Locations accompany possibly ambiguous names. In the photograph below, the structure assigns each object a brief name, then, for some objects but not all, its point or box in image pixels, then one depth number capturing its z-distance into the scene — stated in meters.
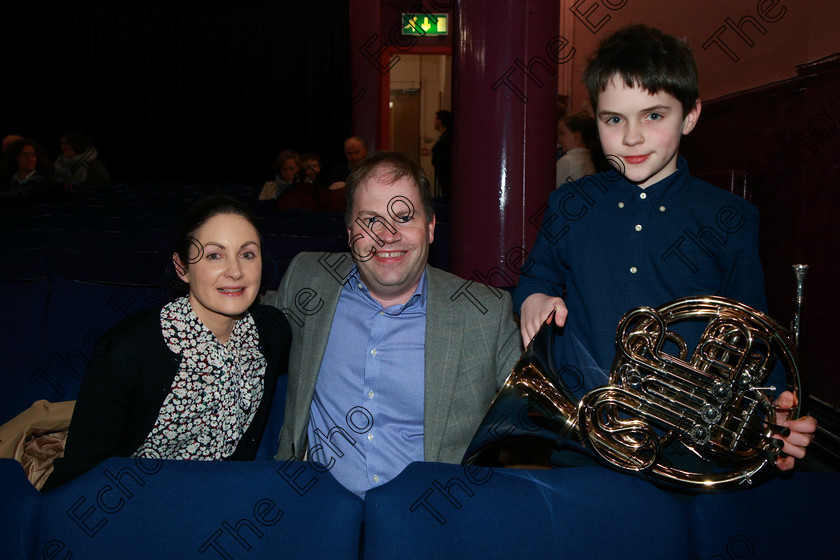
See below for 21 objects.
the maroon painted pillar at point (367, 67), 11.27
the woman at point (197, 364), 1.47
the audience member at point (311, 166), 6.37
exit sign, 10.84
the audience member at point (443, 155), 7.17
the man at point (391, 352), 1.62
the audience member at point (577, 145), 4.17
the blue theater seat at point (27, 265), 2.79
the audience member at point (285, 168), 6.71
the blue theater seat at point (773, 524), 1.14
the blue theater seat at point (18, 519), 1.14
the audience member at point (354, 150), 6.93
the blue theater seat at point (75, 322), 2.17
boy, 1.37
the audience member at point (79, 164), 7.58
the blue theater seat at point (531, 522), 1.14
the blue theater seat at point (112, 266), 2.84
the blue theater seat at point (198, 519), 1.15
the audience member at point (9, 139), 7.65
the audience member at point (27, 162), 6.43
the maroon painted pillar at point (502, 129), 2.64
